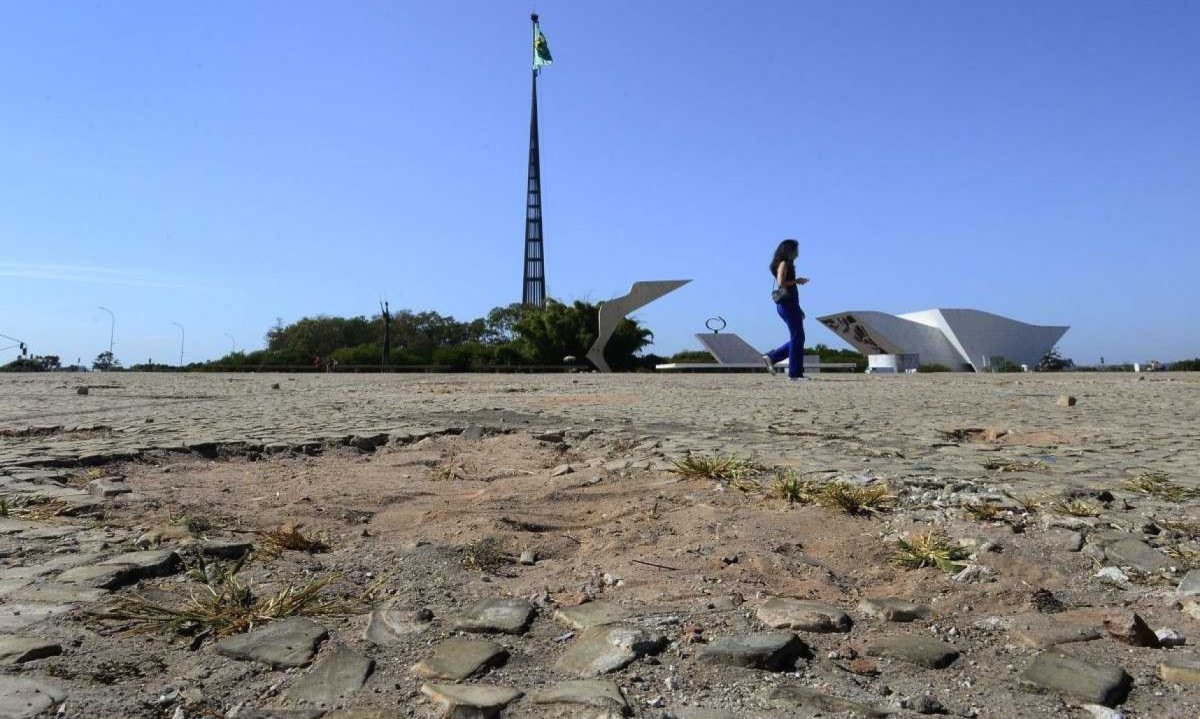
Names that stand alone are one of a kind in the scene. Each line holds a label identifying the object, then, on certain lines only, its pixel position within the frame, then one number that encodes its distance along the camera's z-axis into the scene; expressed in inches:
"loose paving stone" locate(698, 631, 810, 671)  79.0
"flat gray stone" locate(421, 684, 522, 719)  69.6
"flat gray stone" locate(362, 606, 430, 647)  87.4
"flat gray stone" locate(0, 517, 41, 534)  130.5
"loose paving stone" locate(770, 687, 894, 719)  69.1
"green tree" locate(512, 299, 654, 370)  1690.5
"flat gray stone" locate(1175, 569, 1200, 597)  92.5
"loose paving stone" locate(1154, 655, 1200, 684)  72.7
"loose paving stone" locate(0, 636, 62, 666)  79.7
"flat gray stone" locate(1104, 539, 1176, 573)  102.7
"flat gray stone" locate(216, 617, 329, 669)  82.7
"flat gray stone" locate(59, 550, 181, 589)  104.8
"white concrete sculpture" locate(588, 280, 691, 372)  1472.7
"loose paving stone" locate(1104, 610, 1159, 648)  81.0
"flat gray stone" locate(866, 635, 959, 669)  79.6
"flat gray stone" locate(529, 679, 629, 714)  70.4
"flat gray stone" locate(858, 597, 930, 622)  90.9
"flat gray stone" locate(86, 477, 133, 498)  160.4
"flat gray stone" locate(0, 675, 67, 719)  69.0
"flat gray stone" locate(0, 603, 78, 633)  89.2
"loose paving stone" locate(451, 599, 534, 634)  90.0
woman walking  494.6
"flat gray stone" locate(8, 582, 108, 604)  98.0
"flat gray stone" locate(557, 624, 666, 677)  79.1
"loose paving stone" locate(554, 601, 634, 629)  90.7
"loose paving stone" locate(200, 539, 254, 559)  117.5
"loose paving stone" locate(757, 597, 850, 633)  88.0
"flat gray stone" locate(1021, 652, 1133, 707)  70.7
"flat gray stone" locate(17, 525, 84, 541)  126.6
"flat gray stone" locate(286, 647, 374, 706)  74.7
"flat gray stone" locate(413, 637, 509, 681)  78.1
